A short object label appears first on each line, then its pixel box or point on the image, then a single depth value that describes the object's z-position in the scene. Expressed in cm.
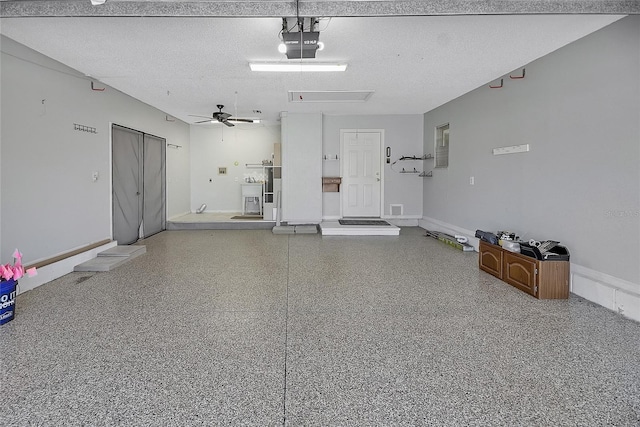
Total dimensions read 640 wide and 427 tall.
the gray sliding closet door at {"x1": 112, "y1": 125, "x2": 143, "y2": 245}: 611
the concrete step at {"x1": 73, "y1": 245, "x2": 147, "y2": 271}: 472
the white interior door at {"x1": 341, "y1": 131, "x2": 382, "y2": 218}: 881
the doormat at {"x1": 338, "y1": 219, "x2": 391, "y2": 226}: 814
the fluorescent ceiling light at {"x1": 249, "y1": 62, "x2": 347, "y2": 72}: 480
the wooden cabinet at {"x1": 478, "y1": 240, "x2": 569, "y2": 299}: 359
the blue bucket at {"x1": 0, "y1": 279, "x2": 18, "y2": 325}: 297
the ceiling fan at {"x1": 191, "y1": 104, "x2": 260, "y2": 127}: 710
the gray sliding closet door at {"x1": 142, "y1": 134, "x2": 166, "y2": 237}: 737
